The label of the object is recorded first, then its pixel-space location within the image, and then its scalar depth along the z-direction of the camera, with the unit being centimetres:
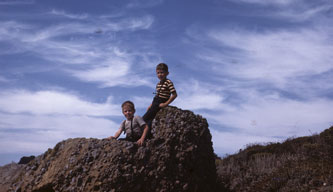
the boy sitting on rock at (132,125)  643
